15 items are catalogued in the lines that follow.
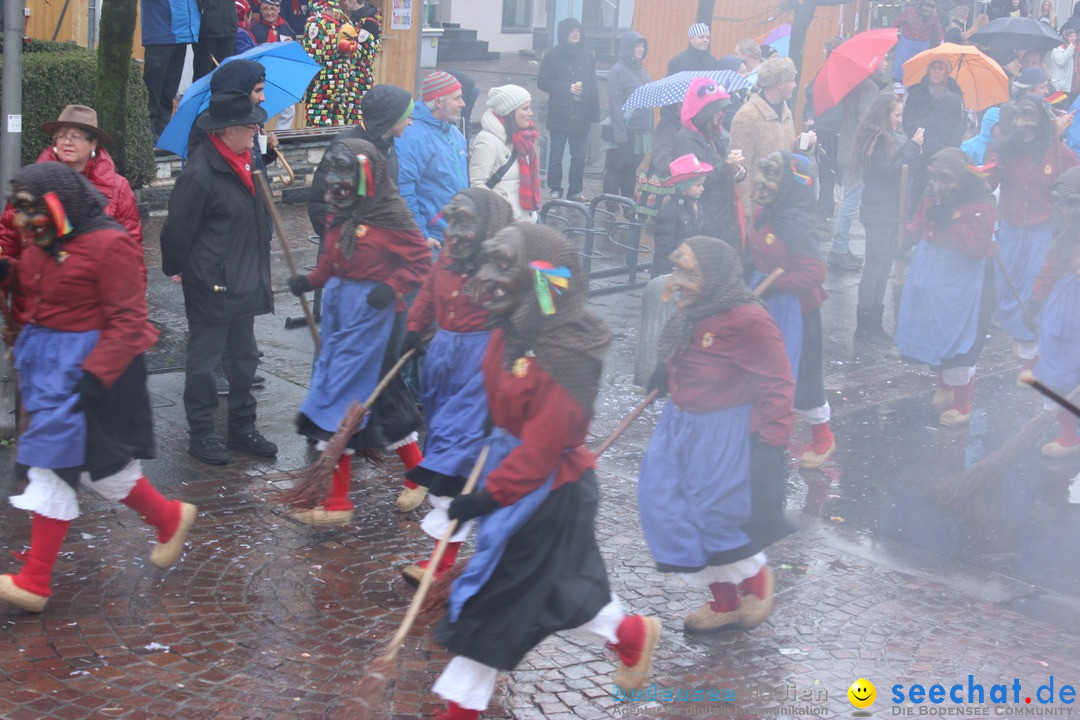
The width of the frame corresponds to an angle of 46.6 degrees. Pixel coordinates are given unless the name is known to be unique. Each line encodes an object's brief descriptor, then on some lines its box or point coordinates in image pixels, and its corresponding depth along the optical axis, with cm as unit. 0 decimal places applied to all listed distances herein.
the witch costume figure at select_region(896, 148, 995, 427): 841
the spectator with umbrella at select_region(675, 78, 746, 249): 888
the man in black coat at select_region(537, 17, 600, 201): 1472
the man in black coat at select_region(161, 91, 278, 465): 709
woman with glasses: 686
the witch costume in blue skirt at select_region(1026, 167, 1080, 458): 806
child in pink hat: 873
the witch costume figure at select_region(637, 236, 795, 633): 536
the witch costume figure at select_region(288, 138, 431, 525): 634
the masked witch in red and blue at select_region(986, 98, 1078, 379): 962
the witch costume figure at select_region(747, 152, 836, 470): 726
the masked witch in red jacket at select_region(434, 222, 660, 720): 437
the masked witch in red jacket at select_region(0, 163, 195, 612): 525
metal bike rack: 1102
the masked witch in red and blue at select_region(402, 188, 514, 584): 561
